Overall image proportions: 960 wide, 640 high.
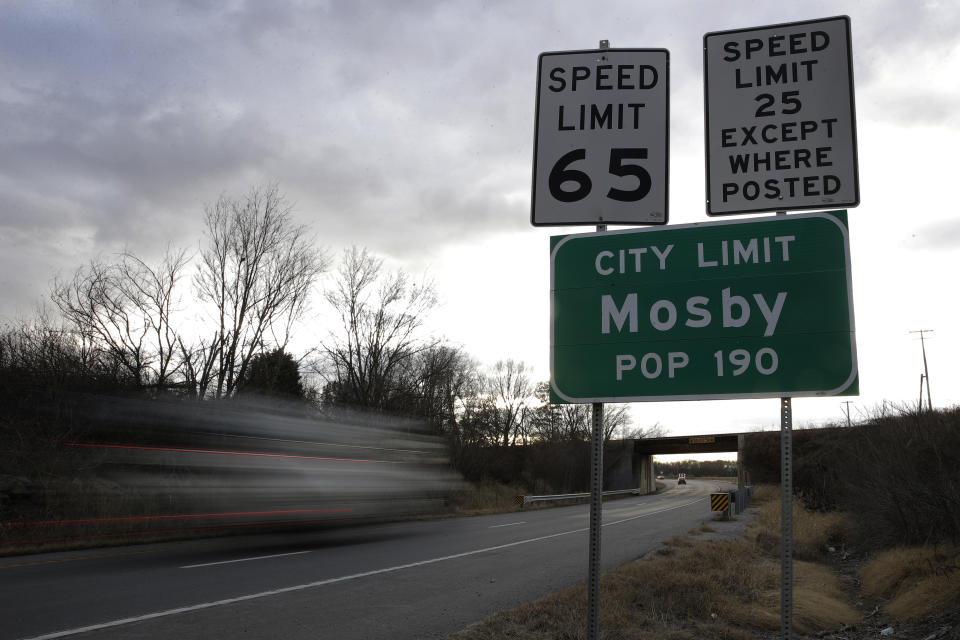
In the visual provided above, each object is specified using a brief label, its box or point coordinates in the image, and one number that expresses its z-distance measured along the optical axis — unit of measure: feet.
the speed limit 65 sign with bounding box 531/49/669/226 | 11.80
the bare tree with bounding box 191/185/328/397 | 81.66
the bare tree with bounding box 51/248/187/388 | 73.41
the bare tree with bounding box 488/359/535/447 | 227.61
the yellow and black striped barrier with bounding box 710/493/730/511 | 82.64
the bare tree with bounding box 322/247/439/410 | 112.16
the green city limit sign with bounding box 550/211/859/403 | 10.36
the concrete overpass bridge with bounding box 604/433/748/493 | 203.21
